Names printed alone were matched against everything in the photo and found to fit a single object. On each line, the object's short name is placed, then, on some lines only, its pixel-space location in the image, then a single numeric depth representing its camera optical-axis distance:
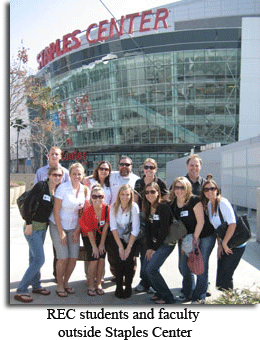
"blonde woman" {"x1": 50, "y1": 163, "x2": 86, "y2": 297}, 5.16
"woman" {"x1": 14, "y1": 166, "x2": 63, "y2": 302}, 5.06
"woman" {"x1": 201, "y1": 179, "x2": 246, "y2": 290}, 4.84
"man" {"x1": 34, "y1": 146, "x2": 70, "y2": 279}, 5.56
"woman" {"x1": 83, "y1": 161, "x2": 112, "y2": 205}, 5.99
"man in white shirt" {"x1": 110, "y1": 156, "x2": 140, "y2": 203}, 6.08
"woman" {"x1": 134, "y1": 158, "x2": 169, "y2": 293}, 5.54
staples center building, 44.28
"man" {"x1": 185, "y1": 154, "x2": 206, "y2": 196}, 5.54
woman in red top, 5.24
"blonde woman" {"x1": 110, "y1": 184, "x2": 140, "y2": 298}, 5.20
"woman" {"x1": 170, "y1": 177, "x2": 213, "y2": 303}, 4.83
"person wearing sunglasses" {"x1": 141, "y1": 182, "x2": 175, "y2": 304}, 4.92
